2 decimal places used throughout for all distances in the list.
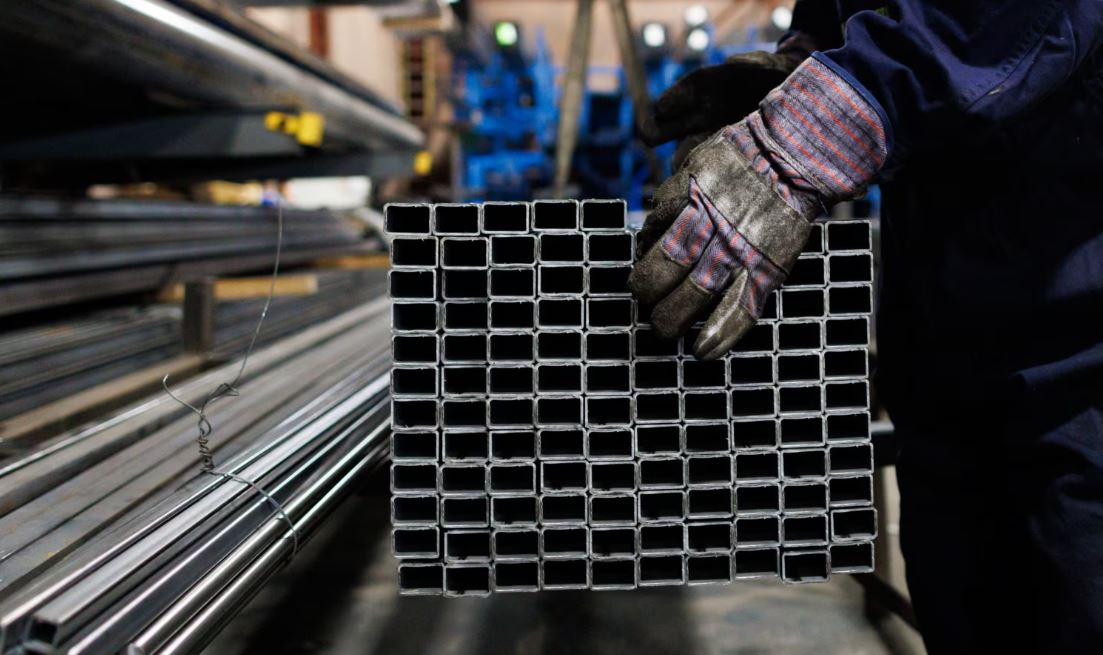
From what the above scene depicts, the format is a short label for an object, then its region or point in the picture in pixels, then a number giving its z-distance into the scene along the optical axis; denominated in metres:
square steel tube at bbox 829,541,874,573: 0.95
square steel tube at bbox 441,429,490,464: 0.89
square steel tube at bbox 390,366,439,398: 0.89
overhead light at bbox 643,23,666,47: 4.58
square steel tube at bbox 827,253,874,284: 0.90
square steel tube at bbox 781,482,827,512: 0.94
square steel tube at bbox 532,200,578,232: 0.88
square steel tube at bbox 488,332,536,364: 0.91
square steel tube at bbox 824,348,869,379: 0.93
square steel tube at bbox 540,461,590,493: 0.92
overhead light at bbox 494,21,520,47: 4.19
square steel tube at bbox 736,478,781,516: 0.93
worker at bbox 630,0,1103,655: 0.77
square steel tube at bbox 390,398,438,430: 0.90
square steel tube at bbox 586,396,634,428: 0.92
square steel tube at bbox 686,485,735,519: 0.92
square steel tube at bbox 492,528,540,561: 0.92
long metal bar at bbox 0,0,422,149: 1.32
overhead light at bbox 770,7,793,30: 4.99
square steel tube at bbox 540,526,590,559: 0.93
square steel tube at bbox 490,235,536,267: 0.88
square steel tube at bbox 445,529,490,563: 0.92
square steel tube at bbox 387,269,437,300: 0.87
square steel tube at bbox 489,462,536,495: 0.90
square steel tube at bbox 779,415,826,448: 0.93
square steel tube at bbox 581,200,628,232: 0.87
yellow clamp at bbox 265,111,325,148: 2.15
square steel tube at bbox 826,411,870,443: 0.94
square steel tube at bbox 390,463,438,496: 0.89
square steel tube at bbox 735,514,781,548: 0.93
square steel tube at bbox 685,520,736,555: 0.92
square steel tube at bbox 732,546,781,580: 0.95
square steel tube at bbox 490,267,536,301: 0.88
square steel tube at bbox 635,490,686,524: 0.92
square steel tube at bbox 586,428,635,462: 0.91
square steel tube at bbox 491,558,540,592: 0.93
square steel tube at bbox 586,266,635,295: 0.92
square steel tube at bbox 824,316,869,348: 0.92
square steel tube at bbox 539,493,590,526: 0.92
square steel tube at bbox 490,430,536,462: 0.92
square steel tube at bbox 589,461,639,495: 0.92
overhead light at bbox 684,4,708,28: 4.94
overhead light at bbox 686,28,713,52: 4.70
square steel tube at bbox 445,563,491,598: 0.92
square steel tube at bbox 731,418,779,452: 0.92
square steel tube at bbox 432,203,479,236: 0.87
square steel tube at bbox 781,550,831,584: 0.94
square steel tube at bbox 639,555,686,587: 0.93
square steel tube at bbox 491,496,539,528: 0.92
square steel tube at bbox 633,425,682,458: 0.92
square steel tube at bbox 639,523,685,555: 0.92
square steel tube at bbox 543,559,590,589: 0.94
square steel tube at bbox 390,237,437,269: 0.87
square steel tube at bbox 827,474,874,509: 0.94
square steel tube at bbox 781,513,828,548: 0.94
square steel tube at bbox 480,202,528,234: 0.88
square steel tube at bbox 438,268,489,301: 0.90
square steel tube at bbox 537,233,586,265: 0.90
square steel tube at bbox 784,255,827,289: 0.91
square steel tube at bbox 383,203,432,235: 0.87
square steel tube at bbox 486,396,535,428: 0.90
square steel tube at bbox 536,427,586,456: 0.91
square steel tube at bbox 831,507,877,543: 0.94
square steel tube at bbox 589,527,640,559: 0.92
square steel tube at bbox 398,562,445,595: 0.92
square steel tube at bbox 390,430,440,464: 0.89
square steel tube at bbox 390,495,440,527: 0.90
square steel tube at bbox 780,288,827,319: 0.92
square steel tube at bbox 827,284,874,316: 0.91
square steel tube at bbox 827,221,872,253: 0.90
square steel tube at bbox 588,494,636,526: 0.92
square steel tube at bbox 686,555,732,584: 0.94
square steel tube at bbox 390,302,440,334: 0.88
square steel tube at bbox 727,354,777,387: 0.91
